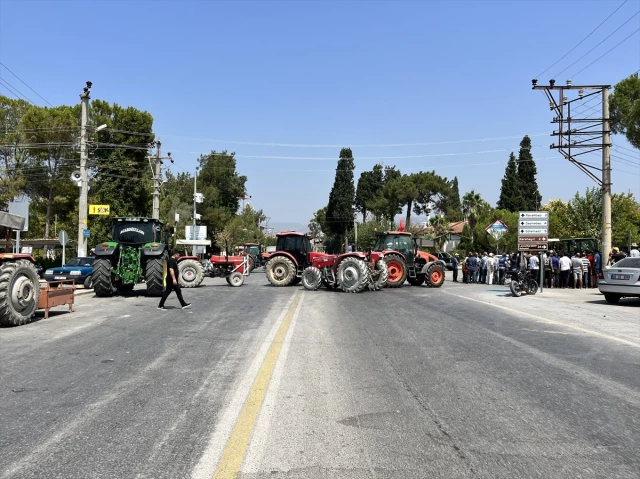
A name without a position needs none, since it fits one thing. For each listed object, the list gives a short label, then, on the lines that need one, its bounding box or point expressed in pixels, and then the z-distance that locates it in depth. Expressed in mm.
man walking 14508
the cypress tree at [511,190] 68550
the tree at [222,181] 73625
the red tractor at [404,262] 24828
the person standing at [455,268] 31719
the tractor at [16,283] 11336
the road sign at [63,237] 24245
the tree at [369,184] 90938
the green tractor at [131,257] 18469
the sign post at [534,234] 21828
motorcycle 20397
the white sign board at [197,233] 50750
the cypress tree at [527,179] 68750
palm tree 61531
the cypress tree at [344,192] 82875
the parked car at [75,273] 22797
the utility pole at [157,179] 38156
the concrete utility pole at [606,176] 25344
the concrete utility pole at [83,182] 26094
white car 16547
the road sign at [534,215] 21828
